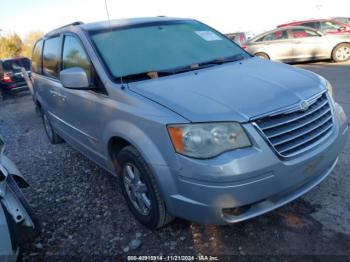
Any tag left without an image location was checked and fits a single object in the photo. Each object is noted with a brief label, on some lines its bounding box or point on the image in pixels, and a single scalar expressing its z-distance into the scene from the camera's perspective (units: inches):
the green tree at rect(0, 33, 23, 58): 1204.8
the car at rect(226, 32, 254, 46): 614.1
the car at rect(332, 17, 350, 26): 545.3
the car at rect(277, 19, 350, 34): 436.1
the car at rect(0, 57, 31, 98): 508.1
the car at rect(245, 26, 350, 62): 428.5
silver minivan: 85.7
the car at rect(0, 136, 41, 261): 84.4
